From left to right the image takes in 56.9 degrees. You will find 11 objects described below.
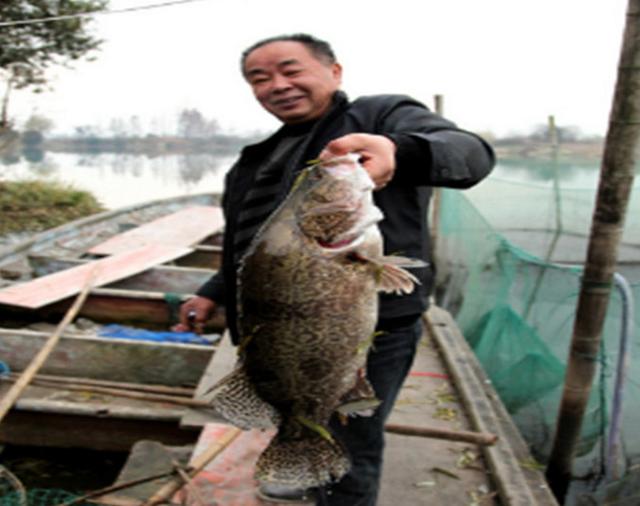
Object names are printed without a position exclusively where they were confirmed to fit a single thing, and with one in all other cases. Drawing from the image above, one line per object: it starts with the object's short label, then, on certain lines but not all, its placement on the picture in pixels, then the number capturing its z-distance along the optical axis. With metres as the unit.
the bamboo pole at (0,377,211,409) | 4.15
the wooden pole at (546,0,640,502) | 3.18
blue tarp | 5.23
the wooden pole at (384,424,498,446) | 3.23
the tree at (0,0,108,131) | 11.06
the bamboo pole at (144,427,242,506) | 2.67
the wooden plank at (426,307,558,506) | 3.12
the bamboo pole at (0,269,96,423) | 3.69
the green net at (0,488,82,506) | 3.15
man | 2.00
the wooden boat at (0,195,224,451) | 3.94
